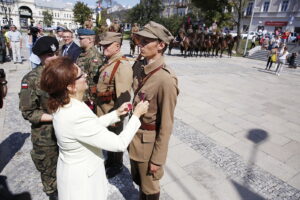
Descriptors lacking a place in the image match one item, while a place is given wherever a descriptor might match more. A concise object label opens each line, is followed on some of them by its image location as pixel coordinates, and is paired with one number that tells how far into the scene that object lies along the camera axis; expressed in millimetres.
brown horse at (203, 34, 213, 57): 16456
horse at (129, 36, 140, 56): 13258
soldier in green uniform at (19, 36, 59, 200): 1913
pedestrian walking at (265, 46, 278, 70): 12656
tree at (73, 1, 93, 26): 36038
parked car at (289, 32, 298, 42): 27531
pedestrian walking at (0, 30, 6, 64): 9719
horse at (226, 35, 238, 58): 17812
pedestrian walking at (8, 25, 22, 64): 9492
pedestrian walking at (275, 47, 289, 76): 11502
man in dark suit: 4406
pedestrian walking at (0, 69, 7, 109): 2176
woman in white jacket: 1312
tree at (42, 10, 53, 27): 64450
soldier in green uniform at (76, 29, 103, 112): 3066
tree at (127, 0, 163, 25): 35688
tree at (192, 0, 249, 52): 23295
